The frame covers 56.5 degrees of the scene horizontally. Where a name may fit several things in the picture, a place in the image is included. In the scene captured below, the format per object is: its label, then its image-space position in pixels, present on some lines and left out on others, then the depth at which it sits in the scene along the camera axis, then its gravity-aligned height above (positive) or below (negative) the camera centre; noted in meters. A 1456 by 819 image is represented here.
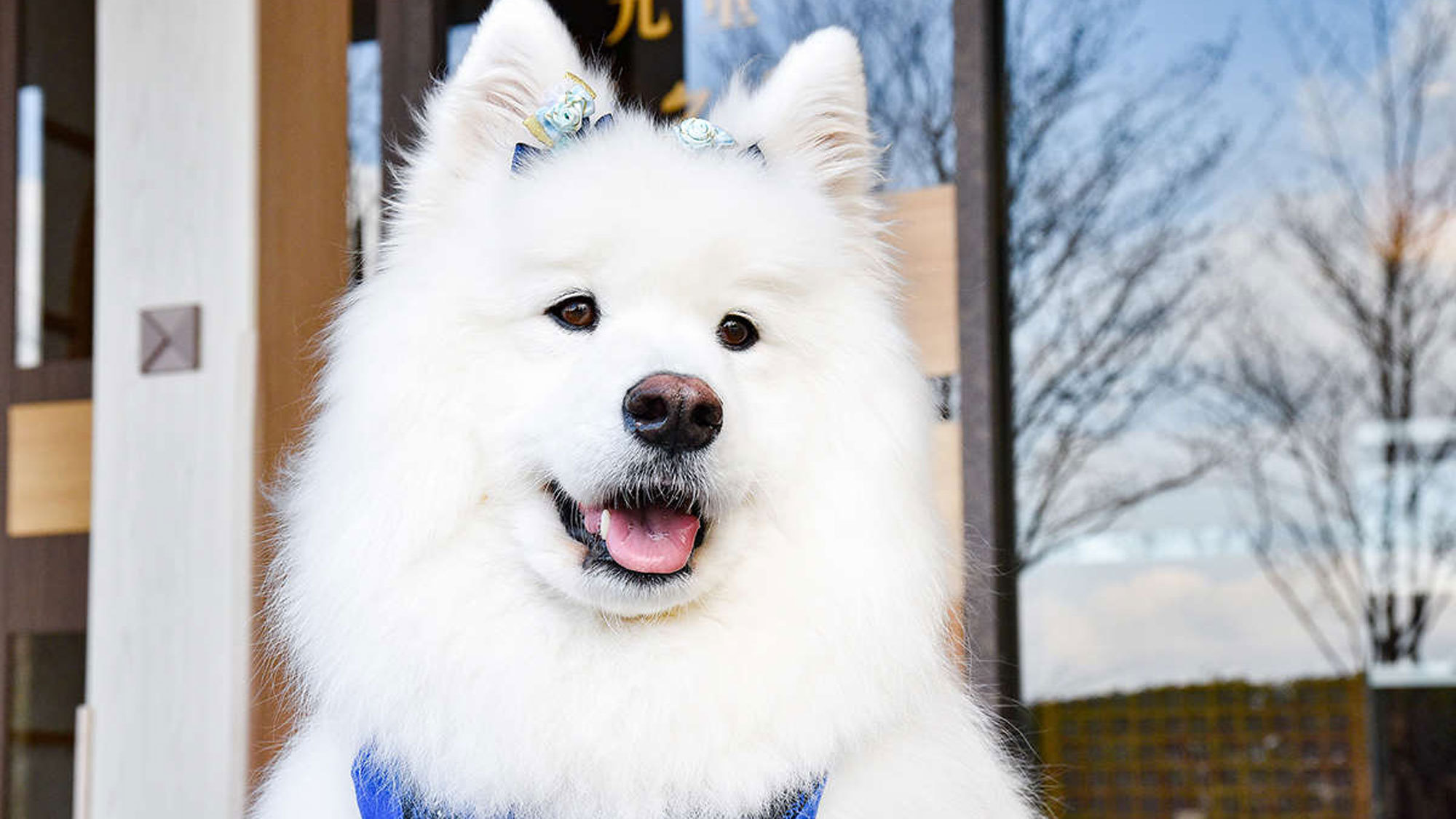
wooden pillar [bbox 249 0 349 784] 3.48 +0.62
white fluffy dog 1.79 -0.12
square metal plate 3.49 +0.27
